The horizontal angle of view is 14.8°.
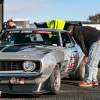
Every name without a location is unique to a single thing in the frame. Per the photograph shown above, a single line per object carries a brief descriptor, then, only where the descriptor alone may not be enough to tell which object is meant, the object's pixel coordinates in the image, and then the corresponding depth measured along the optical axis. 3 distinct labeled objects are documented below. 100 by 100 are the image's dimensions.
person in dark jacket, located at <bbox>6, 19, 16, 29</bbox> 14.69
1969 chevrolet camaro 7.13
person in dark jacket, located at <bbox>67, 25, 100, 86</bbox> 9.68
